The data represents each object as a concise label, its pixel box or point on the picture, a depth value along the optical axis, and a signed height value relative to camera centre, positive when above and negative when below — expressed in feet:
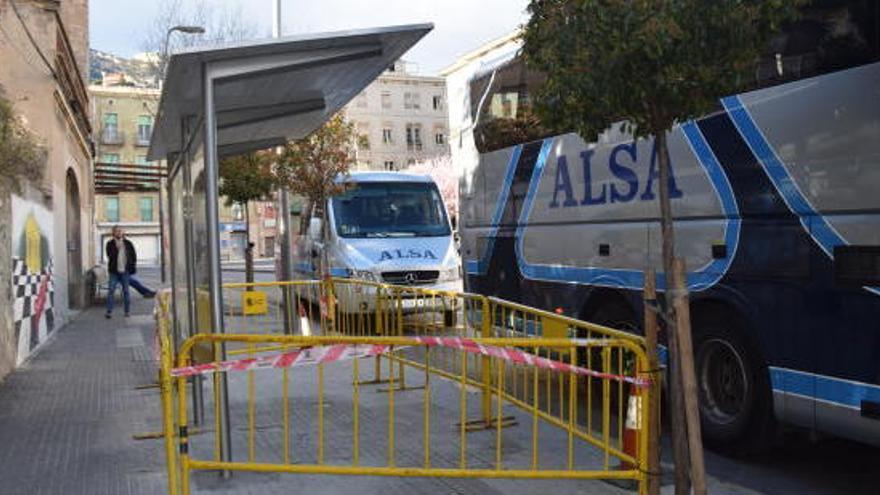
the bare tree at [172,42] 84.74 +20.81
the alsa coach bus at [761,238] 16.97 -0.01
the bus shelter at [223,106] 18.30 +3.87
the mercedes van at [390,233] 48.55 +1.00
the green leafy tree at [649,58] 12.64 +2.70
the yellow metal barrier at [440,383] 15.38 -3.68
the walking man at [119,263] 56.95 -0.19
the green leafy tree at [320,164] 51.62 +5.24
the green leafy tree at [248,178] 59.16 +5.27
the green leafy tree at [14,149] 24.94 +3.35
